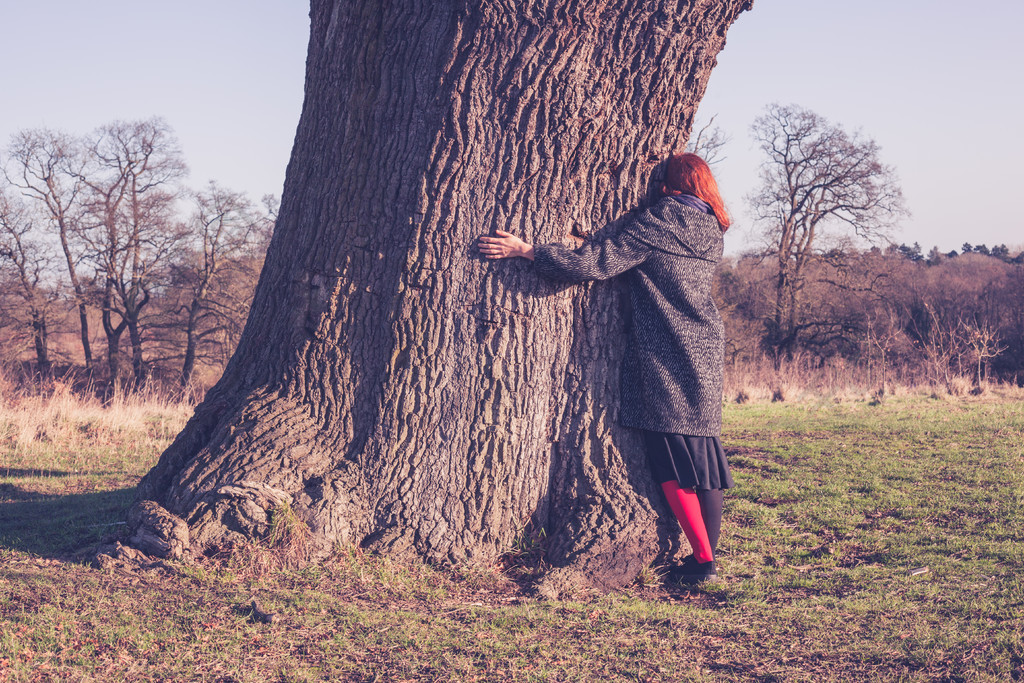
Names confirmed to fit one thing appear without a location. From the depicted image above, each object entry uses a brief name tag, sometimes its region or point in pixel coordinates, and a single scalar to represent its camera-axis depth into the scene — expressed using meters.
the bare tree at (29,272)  30.59
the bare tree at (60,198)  31.73
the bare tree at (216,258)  31.81
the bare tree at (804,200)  30.94
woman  3.75
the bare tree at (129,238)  31.73
